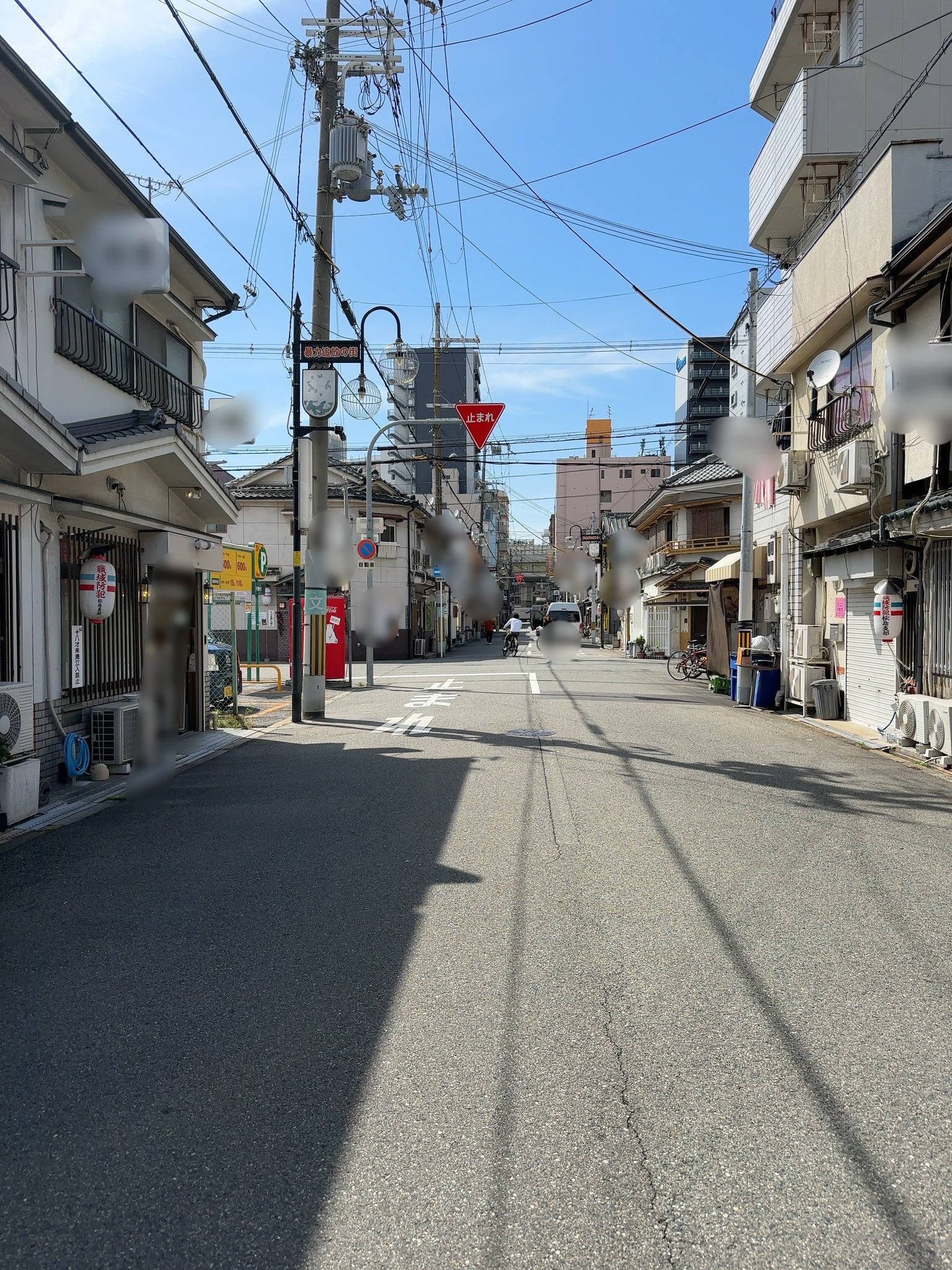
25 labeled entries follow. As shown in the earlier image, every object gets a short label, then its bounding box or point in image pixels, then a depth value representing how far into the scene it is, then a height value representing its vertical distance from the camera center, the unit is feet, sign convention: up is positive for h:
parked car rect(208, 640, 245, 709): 53.11 -3.39
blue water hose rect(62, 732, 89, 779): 31.07 -4.74
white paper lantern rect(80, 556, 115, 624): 31.83 +1.12
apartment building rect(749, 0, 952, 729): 41.42 +18.42
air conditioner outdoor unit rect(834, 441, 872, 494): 42.09 +7.33
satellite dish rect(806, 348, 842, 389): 47.09 +13.61
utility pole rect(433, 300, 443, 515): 129.59 +26.64
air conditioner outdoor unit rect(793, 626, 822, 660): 55.06 -1.32
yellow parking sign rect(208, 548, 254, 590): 51.83 +2.70
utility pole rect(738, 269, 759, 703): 59.62 +3.61
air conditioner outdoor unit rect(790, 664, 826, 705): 53.16 -3.50
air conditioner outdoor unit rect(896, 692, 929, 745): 36.11 -4.00
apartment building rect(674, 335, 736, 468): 261.24 +70.18
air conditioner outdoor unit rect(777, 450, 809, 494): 54.44 +9.17
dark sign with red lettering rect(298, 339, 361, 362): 47.85 +14.55
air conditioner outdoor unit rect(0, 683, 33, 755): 25.12 -2.78
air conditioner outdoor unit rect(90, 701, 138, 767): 32.53 -4.20
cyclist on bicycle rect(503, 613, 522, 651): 117.60 -1.54
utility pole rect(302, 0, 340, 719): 52.06 +20.86
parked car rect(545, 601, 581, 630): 155.02 +1.27
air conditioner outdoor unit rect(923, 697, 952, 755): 34.15 -4.07
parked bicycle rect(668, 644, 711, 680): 86.22 -4.29
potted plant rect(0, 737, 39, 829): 24.45 -4.71
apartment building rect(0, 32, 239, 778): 27.35 +5.93
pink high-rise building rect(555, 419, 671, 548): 265.13 +40.48
